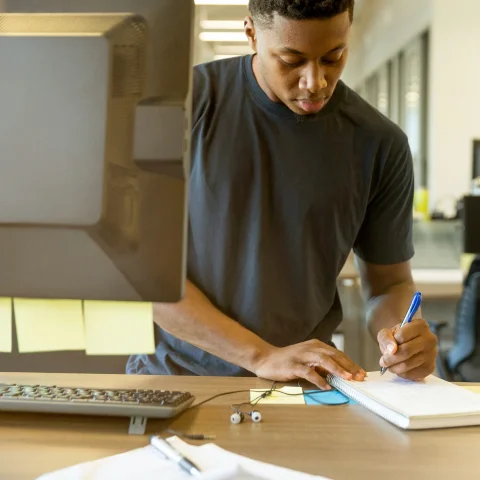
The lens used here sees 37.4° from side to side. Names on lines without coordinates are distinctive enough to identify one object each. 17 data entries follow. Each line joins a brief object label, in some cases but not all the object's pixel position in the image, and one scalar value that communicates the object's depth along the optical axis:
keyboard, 0.92
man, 1.33
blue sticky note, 1.09
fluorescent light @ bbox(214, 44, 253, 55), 9.06
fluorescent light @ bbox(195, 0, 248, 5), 6.12
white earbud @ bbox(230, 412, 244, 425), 0.97
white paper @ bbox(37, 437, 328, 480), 0.76
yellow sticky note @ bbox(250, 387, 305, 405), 1.09
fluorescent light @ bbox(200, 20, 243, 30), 7.46
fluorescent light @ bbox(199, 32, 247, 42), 7.95
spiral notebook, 0.97
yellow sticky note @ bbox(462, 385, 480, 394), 1.19
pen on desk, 0.78
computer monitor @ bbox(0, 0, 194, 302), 0.84
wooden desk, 0.81
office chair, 2.53
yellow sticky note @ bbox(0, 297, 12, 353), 1.10
